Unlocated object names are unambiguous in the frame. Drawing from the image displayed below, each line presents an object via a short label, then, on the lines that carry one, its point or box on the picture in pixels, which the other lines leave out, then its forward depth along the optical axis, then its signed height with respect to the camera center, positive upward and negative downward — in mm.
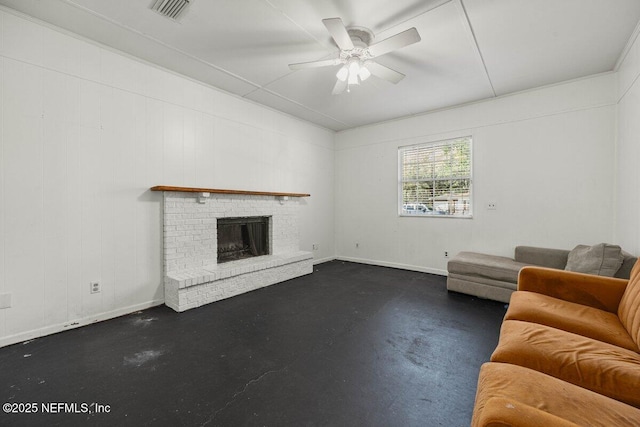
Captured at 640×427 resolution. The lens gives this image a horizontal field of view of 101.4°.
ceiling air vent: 2143 +1713
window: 4293 +554
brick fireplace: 3104 -519
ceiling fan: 2086 +1453
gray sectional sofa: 3148 -741
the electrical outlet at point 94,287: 2650 -773
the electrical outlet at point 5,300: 2199 -750
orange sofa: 891 -704
